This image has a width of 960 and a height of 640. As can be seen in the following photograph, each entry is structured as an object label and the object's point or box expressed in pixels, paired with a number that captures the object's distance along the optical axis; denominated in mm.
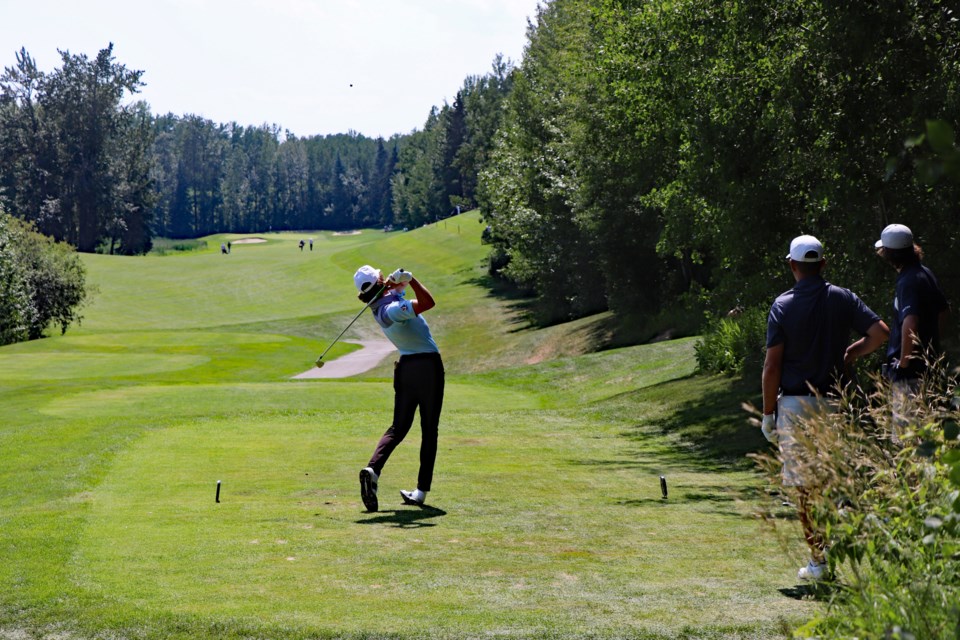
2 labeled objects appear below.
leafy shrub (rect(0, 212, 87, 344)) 57438
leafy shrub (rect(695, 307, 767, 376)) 24812
